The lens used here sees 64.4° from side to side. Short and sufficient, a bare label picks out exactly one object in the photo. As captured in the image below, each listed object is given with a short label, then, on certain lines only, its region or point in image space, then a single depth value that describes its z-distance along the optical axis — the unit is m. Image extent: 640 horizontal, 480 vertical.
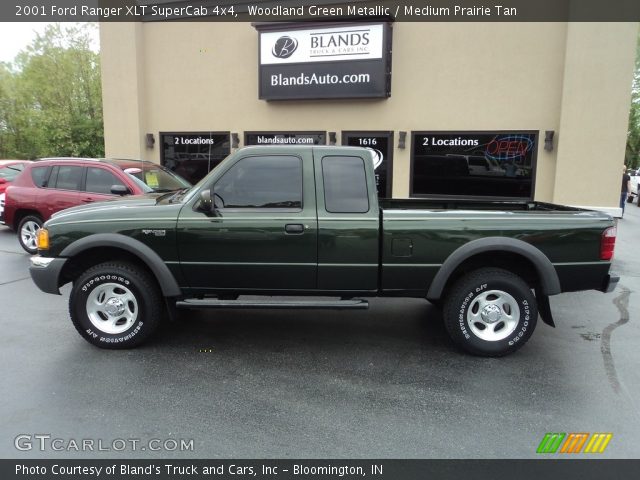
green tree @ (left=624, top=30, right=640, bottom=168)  33.56
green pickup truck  4.51
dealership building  10.52
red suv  8.30
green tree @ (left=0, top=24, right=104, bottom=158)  23.69
